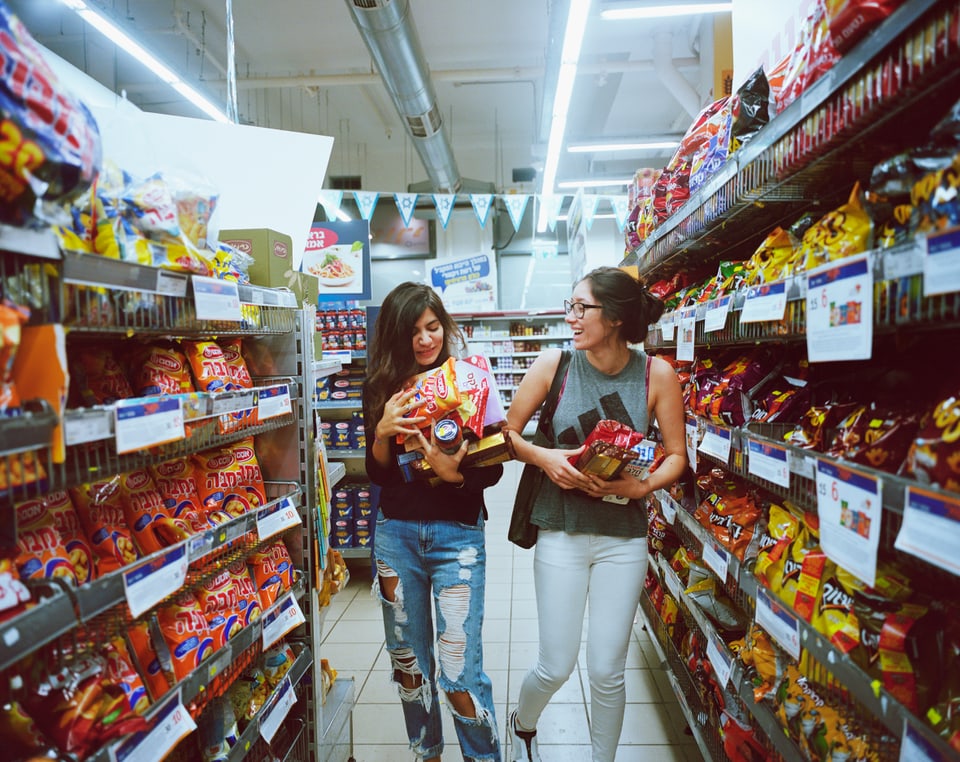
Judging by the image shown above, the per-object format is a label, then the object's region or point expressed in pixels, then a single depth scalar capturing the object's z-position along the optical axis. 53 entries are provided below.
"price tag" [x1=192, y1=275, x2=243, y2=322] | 1.25
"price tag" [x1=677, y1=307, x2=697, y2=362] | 2.01
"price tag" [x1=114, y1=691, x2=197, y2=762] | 1.03
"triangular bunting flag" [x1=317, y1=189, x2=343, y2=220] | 8.05
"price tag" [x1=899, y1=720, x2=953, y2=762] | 0.88
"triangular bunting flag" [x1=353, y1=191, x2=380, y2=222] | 7.77
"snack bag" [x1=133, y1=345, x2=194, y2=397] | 1.35
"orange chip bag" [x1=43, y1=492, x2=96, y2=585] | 1.09
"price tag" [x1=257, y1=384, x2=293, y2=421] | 1.57
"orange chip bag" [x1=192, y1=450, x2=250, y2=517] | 1.54
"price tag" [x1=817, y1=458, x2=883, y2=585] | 0.97
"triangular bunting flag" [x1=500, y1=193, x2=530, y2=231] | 7.75
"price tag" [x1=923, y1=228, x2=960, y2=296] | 0.79
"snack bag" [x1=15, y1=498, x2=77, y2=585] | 0.95
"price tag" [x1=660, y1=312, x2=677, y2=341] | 2.28
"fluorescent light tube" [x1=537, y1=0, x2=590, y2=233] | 4.57
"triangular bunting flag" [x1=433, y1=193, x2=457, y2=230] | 7.94
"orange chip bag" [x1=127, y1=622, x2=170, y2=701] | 1.21
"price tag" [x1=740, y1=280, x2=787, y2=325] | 1.32
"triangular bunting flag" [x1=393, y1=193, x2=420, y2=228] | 8.20
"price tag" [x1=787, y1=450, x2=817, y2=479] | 1.19
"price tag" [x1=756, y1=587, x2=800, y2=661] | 1.28
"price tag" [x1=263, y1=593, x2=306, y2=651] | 1.57
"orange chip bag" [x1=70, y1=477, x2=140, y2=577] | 1.18
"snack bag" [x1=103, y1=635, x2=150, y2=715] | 1.09
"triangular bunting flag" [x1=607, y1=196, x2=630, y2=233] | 7.88
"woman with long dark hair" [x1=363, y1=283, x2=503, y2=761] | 1.79
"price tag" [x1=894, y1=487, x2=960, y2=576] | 0.79
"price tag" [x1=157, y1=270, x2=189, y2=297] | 1.15
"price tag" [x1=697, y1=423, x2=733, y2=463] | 1.63
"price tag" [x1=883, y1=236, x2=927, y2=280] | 0.87
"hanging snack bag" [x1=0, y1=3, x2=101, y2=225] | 0.75
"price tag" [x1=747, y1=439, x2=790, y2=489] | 1.30
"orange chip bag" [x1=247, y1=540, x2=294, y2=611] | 1.65
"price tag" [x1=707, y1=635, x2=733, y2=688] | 1.68
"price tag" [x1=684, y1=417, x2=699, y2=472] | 1.94
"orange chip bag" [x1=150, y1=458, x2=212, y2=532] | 1.42
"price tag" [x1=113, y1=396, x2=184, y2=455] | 1.01
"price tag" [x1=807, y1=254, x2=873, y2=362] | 1.00
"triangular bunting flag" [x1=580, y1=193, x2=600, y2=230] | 7.58
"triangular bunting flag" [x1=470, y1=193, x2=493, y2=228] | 8.18
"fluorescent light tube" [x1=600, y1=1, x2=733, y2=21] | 5.00
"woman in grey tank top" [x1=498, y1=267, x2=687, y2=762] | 1.85
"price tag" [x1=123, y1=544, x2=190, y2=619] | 1.04
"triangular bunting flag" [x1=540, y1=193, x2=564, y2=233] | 8.44
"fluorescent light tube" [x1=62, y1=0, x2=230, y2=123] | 4.63
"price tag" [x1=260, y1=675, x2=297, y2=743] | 1.53
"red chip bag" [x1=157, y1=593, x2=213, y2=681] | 1.27
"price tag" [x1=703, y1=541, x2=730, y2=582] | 1.69
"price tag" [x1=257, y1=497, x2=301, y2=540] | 1.55
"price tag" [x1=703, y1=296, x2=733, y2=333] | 1.67
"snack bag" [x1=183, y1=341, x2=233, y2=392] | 1.47
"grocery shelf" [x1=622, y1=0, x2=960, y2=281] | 0.89
